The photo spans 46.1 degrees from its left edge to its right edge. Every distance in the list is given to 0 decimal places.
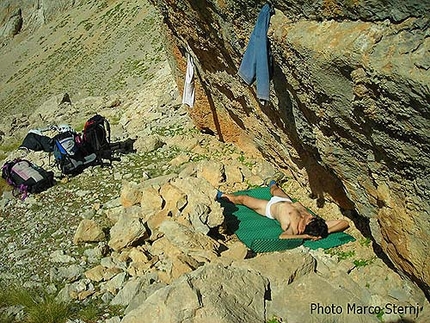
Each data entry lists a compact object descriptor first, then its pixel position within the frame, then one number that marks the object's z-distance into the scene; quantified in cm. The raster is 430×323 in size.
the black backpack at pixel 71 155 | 1009
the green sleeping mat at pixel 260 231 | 693
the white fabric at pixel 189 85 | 990
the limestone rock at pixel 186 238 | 646
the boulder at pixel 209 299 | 475
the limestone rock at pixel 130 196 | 802
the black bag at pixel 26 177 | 949
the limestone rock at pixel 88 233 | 739
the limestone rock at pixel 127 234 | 688
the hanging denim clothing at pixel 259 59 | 579
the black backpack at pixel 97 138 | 1039
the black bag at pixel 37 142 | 1190
